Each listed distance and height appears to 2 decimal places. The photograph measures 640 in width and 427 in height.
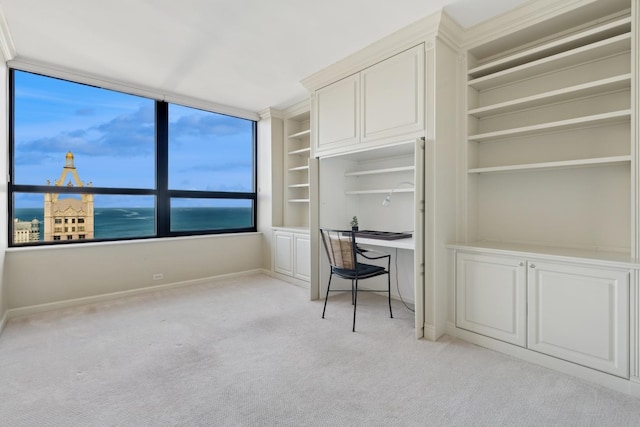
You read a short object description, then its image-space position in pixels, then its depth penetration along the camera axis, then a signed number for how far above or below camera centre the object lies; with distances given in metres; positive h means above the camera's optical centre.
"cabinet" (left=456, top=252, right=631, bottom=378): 1.88 -0.67
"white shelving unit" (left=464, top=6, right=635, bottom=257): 2.19 +0.57
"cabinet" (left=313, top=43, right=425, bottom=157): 2.66 +1.06
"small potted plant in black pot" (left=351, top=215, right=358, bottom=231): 3.78 -0.14
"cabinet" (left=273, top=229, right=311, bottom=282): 4.24 -0.61
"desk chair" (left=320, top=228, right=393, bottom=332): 2.86 -0.44
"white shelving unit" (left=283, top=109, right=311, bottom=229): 4.93 +0.67
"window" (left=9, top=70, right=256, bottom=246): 3.37 +0.61
